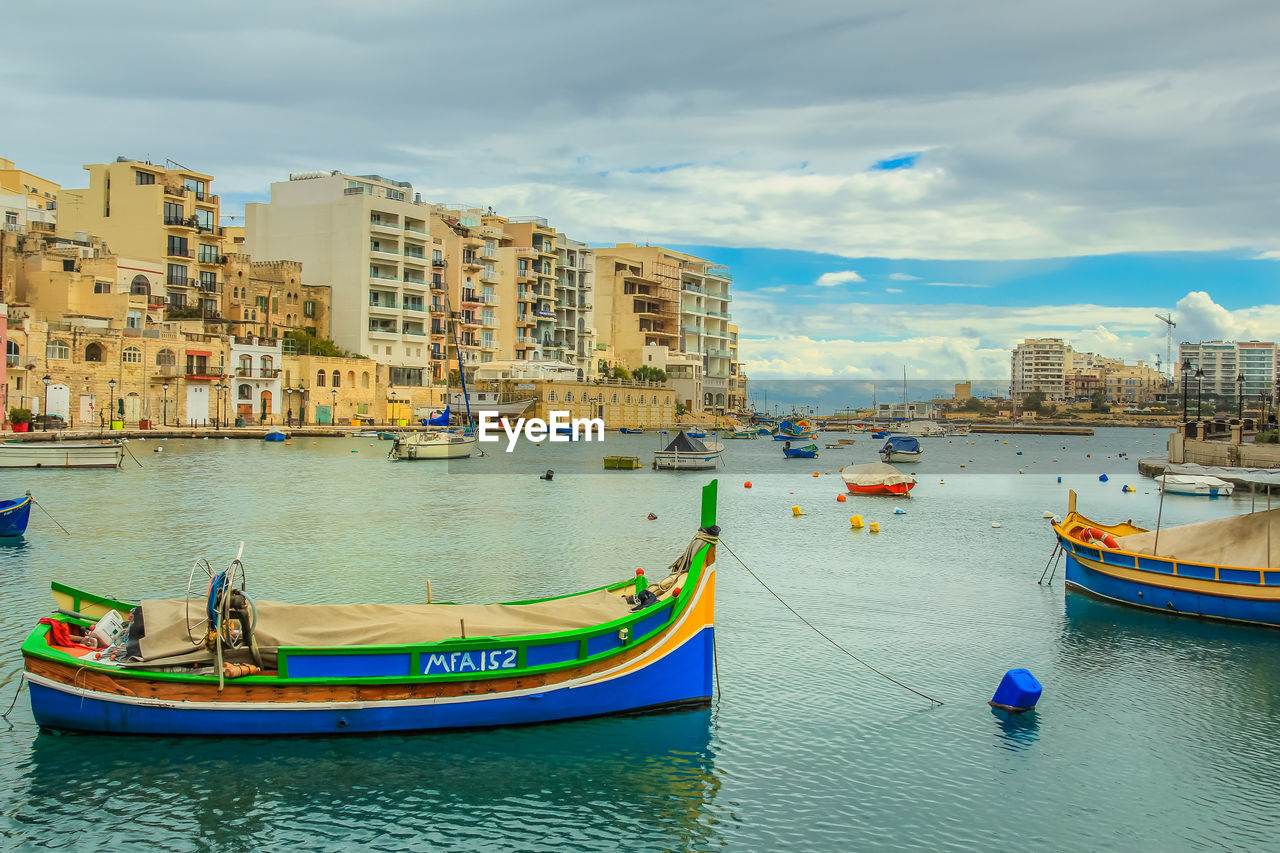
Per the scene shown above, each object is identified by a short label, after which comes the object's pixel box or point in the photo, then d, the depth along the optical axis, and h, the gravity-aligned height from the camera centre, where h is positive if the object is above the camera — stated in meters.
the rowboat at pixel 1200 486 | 56.59 -4.25
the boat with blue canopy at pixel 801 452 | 88.06 -3.74
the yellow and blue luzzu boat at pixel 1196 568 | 21.95 -3.52
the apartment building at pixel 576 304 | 131.88 +13.04
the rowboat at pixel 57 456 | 55.12 -2.60
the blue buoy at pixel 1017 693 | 16.72 -4.53
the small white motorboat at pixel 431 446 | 71.44 -2.72
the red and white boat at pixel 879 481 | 53.81 -3.80
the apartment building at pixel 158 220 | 88.88 +15.97
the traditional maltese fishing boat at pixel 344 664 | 13.88 -3.48
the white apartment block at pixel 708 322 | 155.75 +12.97
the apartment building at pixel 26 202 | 89.25 +18.24
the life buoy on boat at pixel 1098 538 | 25.40 -3.22
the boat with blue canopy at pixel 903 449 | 80.88 -3.22
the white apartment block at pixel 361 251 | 101.25 +15.22
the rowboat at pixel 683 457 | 70.00 -3.31
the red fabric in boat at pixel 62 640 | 14.32 -3.20
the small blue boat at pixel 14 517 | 31.56 -3.32
